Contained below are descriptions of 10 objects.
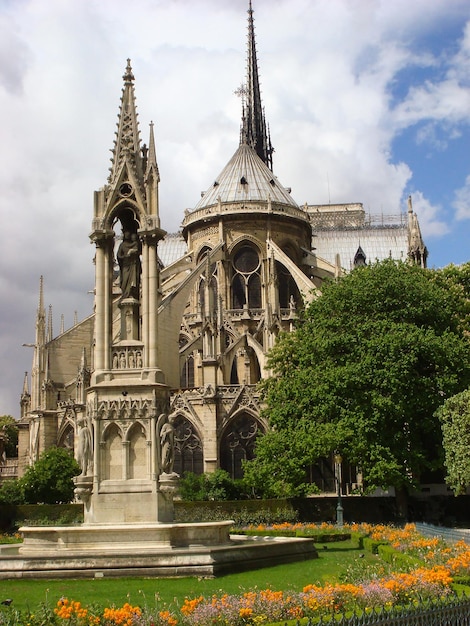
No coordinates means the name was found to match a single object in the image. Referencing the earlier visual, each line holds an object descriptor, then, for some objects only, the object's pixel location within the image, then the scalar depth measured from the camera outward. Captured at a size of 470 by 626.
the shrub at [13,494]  41.19
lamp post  30.30
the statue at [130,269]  18.36
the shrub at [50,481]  42.81
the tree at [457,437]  29.02
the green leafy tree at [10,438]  87.25
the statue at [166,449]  16.39
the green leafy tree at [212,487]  38.22
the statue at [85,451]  16.55
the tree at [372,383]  31.86
